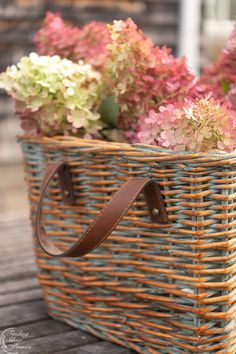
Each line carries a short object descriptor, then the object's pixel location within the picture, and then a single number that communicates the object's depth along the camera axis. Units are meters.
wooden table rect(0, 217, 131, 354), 1.17
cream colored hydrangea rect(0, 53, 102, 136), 1.18
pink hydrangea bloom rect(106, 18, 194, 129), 1.15
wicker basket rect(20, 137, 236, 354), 1.03
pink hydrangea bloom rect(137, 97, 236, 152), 1.02
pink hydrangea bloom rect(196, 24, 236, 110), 1.20
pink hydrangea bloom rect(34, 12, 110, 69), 1.30
